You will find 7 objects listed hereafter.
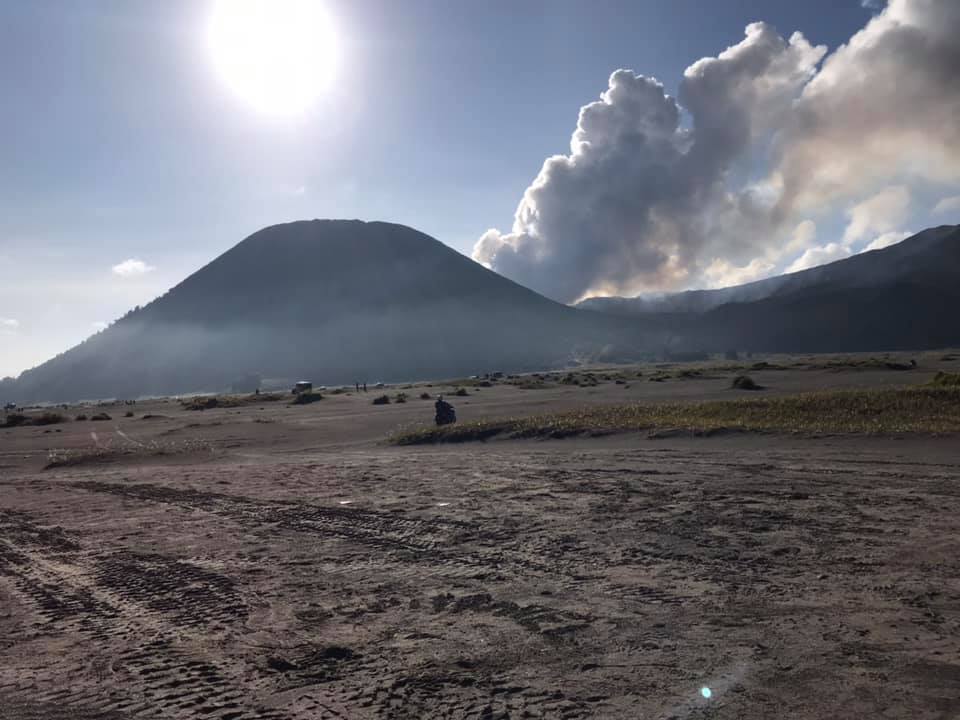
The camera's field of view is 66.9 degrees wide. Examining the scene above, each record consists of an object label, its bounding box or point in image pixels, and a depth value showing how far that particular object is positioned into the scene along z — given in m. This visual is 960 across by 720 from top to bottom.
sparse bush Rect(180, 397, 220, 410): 65.62
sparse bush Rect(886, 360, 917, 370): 58.28
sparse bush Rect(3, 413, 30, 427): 52.34
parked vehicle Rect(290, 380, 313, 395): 84.05
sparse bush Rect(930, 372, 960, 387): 27.96
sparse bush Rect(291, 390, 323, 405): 63.51
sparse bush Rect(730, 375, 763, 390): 45.06
